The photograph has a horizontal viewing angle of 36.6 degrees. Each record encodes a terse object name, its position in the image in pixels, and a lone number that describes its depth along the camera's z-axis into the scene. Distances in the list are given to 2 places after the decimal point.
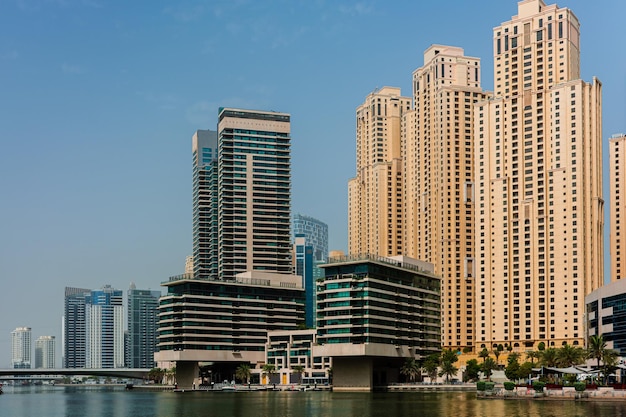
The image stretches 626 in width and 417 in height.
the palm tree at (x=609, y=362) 166.62
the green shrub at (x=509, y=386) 172.50
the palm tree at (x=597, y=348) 174.62
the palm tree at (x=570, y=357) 197.88
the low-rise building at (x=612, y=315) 181.38
